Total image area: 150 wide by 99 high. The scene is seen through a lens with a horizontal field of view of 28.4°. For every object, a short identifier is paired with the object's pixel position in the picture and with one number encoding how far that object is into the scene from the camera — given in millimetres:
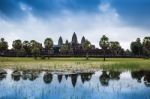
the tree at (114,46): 158125
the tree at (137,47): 193250
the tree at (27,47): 169625
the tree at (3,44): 149800
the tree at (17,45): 166000
